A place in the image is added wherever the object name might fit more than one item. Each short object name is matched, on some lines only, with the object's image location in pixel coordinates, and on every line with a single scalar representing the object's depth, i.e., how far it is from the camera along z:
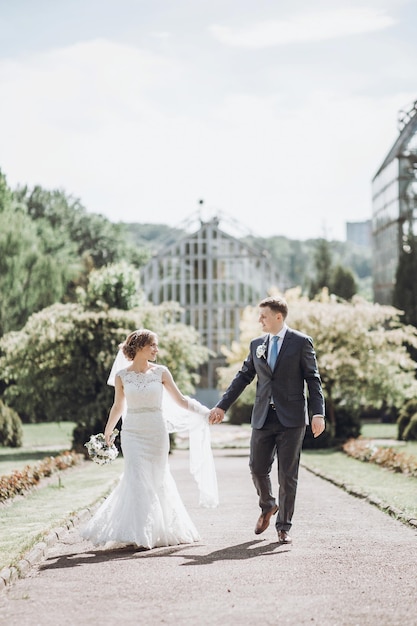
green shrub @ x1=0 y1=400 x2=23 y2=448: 31.62
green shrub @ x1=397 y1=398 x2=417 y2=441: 32.25
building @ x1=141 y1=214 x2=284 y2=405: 64.12
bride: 9.54
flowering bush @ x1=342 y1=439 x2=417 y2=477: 19.41
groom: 9.72
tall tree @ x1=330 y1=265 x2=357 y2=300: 69.38
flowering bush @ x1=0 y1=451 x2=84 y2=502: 15.37
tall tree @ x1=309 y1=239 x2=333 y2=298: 73.44
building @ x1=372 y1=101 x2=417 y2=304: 54.75
